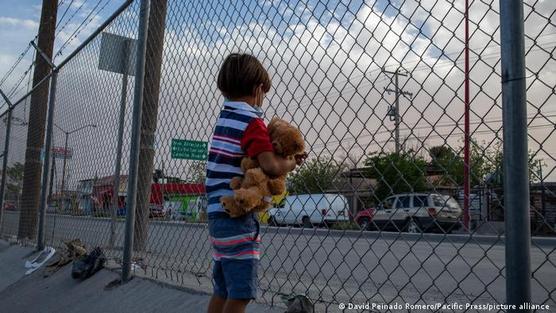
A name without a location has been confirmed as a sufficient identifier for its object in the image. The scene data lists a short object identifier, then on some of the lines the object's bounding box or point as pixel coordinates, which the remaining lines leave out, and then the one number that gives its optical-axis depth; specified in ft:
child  7.19
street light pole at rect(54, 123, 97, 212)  21.58
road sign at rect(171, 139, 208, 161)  12.67
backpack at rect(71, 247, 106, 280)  15.39
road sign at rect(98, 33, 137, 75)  15.67
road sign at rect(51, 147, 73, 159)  21.50
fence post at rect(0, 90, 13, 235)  28.99
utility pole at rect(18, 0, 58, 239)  27.04
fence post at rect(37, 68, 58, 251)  20.78
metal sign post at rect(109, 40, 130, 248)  15.15
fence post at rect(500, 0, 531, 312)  5.46
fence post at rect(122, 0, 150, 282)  13.27
